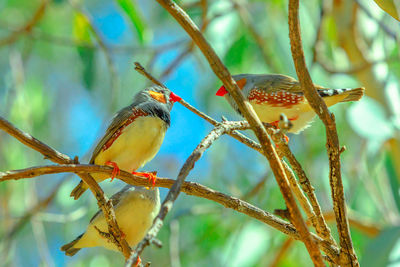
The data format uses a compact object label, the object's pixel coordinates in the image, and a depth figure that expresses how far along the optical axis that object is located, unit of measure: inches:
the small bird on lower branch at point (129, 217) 249.1
